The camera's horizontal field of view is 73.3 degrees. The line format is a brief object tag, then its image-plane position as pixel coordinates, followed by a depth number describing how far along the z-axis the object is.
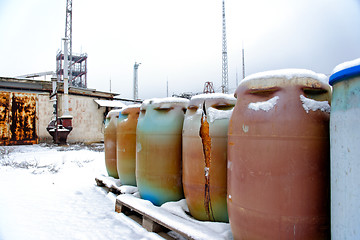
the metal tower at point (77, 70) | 30.39
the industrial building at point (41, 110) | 11.08
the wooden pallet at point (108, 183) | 3.86
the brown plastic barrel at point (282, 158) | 1.49
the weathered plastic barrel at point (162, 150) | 2.83
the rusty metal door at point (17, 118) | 10.94
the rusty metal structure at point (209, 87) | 22.47
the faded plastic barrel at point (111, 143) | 4.38
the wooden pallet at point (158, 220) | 2.04
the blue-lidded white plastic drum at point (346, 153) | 1.17
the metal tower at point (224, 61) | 22.16
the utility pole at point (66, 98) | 12.85
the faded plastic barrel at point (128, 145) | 3.70
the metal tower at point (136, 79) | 27.53
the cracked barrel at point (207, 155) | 2.23
